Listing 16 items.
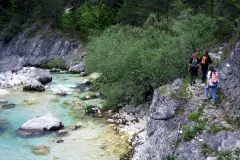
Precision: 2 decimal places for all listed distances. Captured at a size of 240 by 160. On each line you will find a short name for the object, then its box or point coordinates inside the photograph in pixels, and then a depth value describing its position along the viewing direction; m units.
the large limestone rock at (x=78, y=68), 49.75
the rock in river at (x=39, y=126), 25.38
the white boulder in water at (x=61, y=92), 36.47
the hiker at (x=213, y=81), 17.69
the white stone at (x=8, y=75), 44.56
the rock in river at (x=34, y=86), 38.50
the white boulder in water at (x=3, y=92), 37.31
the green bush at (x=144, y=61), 24.02
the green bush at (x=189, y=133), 16.10
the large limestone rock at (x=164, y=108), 19.02
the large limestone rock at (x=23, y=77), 42.03
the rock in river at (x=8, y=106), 32.31
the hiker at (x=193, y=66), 20.03
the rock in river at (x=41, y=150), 21.60
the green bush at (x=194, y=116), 17.30
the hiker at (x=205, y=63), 20.02
